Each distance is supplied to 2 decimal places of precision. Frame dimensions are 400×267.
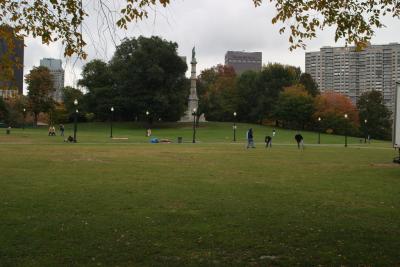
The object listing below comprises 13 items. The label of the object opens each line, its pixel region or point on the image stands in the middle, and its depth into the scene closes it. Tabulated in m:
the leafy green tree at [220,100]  96.06
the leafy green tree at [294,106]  84.94
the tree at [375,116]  93.75
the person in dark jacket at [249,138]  36.33
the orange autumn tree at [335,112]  83.25
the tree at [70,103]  93.50
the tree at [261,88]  95.06
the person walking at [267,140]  39.09
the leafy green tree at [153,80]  79.81
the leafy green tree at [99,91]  86.75
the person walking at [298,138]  37.31
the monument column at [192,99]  87.62
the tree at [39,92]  89.00
